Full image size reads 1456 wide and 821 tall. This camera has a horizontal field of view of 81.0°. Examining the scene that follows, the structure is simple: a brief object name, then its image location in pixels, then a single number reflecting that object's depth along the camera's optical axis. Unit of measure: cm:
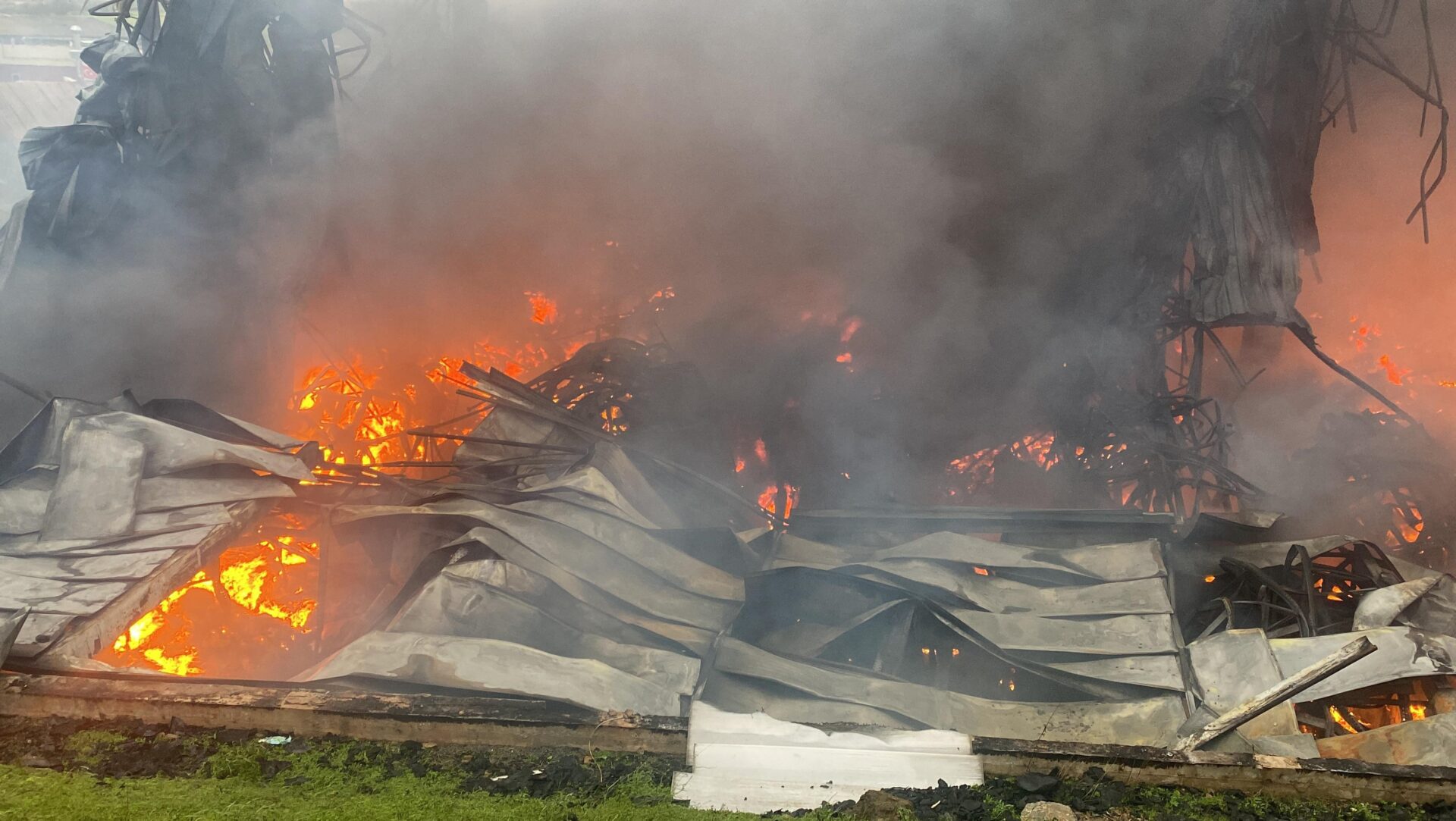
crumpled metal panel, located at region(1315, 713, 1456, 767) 324
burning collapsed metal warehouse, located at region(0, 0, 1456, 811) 326
